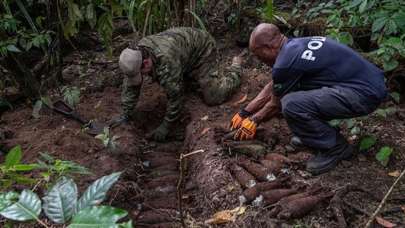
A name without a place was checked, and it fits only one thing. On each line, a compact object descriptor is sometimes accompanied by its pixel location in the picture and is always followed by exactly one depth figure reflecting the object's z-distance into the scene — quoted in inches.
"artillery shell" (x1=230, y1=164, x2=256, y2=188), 132.0
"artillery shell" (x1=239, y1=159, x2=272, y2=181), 134.0
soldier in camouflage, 174.1
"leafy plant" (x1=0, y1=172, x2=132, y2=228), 49.7
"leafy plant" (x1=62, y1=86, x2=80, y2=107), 186.4
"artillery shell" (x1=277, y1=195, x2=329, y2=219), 115.4
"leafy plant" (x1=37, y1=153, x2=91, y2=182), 88.1
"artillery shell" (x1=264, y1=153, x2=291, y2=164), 138.9
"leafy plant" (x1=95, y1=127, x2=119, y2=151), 148.9
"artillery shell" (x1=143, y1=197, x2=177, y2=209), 139.4
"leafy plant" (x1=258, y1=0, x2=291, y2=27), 219.3
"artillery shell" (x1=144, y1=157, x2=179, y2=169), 171.9
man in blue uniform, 129.0
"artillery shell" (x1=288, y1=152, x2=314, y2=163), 139.9
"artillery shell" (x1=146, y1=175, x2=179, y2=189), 154.8
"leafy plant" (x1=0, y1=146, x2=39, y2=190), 67.1
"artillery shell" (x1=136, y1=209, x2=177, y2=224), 125.7
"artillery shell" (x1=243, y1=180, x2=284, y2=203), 125.3
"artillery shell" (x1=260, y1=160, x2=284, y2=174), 135.8
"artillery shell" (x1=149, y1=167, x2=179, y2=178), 162.6
